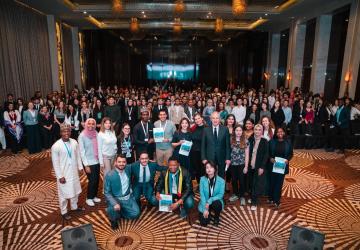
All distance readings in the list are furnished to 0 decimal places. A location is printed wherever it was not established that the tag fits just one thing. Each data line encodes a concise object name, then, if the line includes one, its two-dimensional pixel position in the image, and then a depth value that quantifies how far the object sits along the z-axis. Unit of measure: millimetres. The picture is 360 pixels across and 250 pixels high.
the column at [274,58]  15765
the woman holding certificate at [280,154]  4141
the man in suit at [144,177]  4145
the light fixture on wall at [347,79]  8852
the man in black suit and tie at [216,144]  4363
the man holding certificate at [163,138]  4867
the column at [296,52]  12516
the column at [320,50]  10712
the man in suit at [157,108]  7949
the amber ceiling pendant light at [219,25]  10438
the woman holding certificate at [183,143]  4730
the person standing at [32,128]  7004
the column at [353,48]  8469
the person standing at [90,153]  4207
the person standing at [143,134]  5094
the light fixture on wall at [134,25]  10570
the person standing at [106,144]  4332
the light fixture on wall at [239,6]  7023
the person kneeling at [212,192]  3811
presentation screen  19109
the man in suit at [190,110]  7931
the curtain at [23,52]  8266
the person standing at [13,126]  6953
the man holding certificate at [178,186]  4029
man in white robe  3785
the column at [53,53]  11445
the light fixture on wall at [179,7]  7992
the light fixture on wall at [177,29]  12316
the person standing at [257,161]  4141
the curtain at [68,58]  13409
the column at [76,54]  14969
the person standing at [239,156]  4289
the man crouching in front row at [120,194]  3773
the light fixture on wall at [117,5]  7338
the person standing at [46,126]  7219
